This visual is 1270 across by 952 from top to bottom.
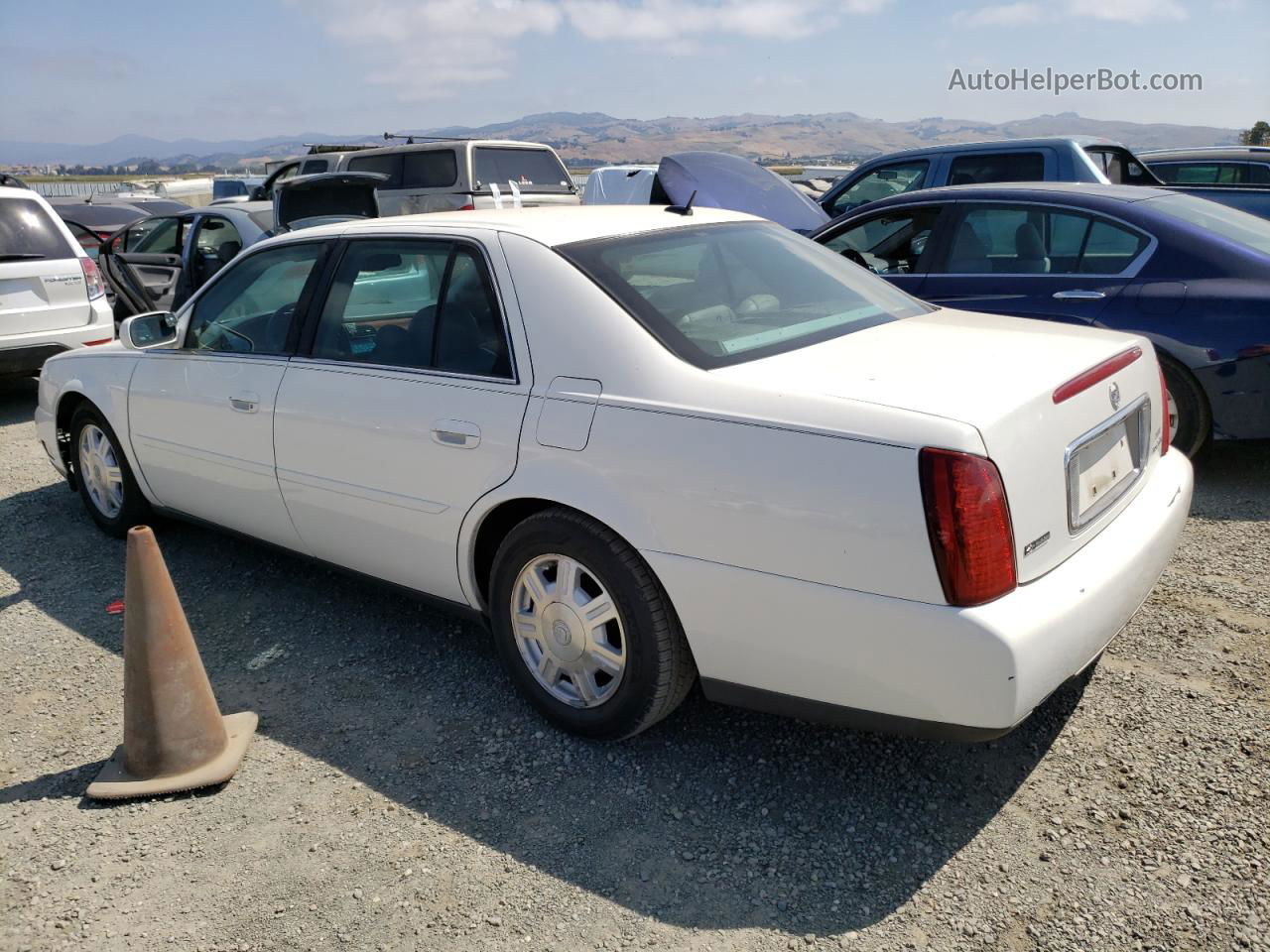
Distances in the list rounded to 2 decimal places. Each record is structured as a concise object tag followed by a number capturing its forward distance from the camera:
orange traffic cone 3.07
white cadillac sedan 2.42
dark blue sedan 4.95
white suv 7.70
